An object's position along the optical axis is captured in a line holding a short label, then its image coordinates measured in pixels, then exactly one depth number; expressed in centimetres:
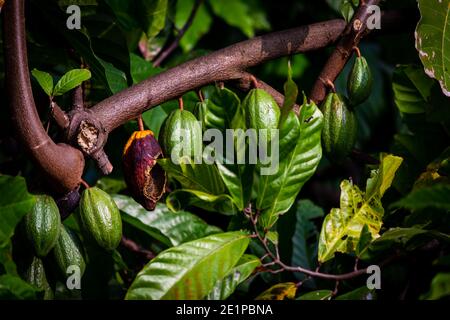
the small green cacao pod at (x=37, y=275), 235
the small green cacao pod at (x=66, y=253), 234
